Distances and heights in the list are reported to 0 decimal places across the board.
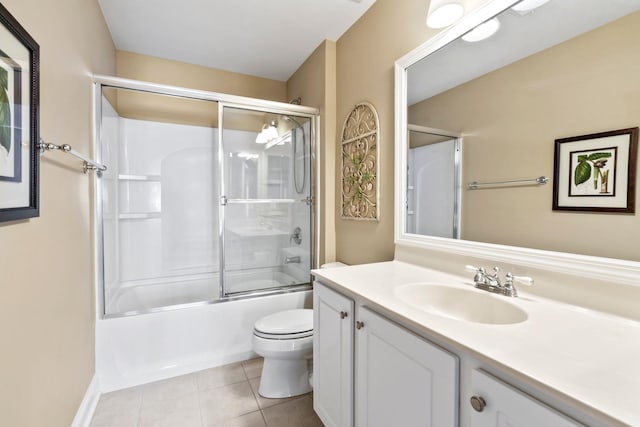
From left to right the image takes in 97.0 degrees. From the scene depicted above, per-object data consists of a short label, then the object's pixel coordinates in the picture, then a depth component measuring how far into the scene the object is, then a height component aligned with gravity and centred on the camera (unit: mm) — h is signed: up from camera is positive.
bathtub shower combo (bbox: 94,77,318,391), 1949 -139
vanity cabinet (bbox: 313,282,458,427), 771 -554
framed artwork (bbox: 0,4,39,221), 778 +258
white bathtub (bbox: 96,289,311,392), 1836 -939
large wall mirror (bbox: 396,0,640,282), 854 +371
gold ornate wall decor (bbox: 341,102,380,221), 1901 +325
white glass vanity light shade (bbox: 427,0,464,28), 1281 +915
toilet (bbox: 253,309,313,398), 1696 -870
